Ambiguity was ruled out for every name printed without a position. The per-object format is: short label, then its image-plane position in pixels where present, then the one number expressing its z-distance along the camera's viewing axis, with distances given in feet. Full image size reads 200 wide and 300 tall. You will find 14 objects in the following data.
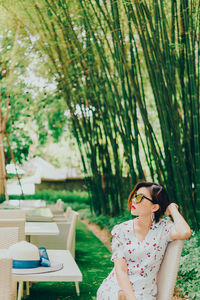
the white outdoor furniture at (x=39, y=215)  16.08
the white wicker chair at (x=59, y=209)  21.70
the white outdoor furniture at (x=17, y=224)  10.58
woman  6.06
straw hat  7.48
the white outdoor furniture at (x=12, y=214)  12.26
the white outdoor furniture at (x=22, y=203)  21.56
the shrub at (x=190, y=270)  10.16
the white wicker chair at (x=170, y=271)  6.11
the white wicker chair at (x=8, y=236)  9.61
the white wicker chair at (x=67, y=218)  16.64
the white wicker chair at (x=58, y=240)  14.85
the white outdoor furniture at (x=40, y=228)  11.91
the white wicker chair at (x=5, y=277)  6.11
